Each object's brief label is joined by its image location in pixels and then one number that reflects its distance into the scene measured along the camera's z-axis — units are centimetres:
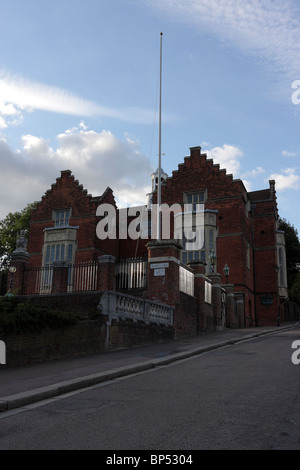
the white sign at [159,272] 1814
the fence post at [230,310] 2805
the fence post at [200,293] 2159
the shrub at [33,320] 1089
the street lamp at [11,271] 1859
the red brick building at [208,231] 3459
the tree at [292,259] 5212
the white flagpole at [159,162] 2614
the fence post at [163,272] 1808
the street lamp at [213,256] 2660
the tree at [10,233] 4600
